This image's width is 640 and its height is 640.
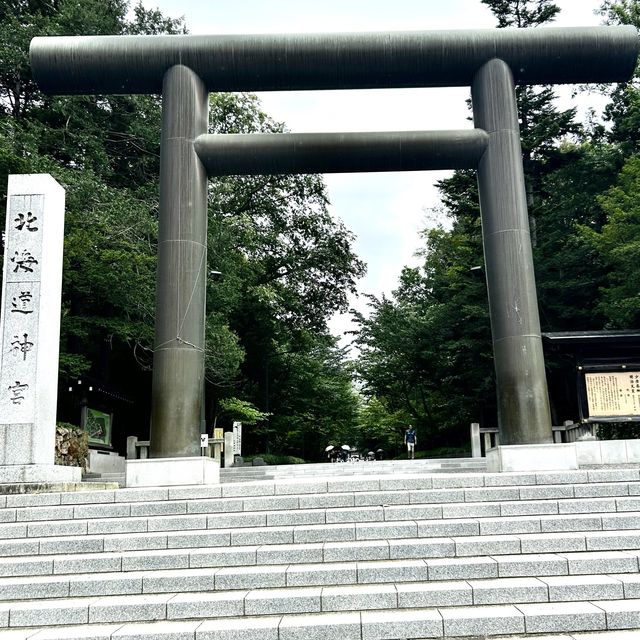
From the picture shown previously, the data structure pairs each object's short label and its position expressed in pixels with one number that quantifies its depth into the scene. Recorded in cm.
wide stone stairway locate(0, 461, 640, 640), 429
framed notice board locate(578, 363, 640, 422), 1262
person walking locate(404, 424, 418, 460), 2216
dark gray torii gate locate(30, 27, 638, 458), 914
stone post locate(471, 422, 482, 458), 1798
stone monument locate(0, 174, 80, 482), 811
